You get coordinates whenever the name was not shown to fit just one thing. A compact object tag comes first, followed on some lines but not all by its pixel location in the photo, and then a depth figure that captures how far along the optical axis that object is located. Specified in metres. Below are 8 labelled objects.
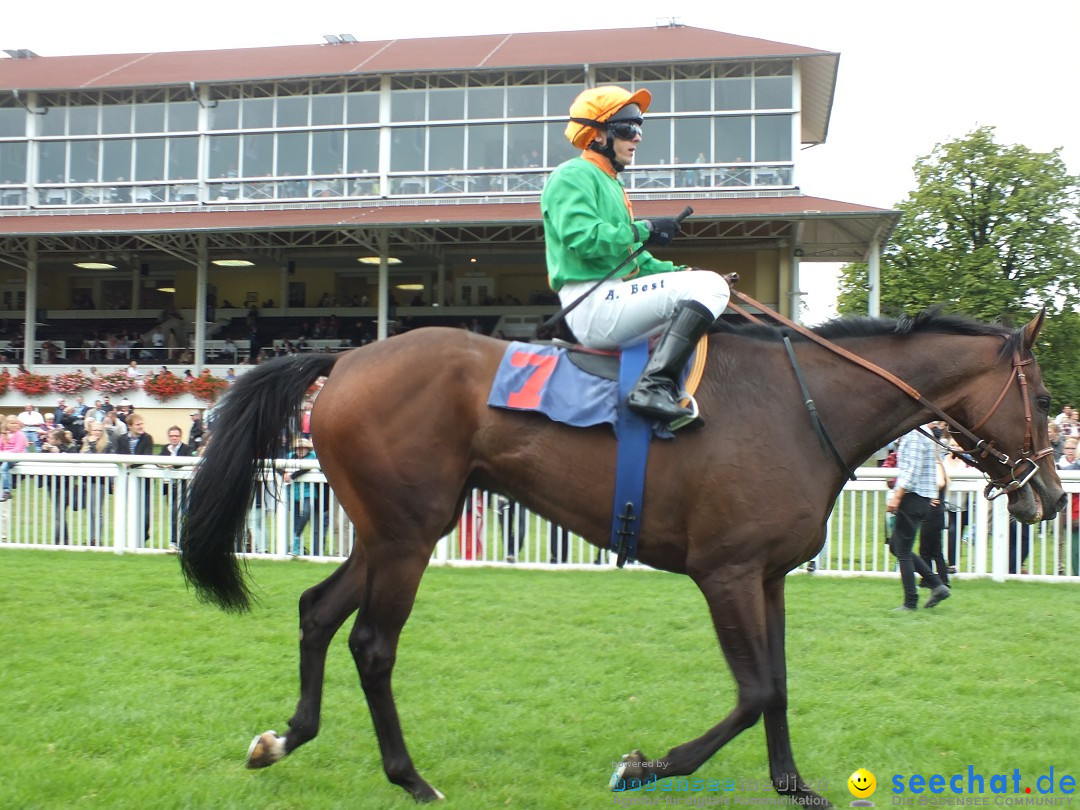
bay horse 3.61
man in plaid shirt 7.43
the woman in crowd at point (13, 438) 11.93
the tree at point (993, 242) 29.64
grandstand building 22.33
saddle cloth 3.74
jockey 3.67
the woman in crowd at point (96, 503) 9.77
